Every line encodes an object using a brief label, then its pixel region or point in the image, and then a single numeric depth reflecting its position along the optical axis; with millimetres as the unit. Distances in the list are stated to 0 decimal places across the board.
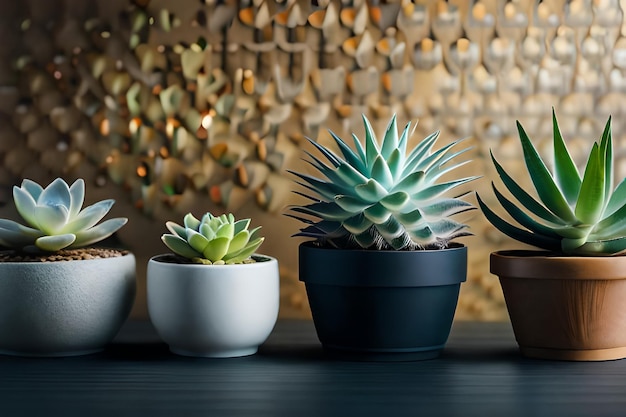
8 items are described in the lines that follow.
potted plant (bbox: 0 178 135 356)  785
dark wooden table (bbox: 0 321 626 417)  628
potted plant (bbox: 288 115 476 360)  767
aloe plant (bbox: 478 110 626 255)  764
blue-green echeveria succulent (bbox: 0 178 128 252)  794
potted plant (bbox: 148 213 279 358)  785
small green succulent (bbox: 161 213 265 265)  791
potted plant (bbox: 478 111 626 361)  762
